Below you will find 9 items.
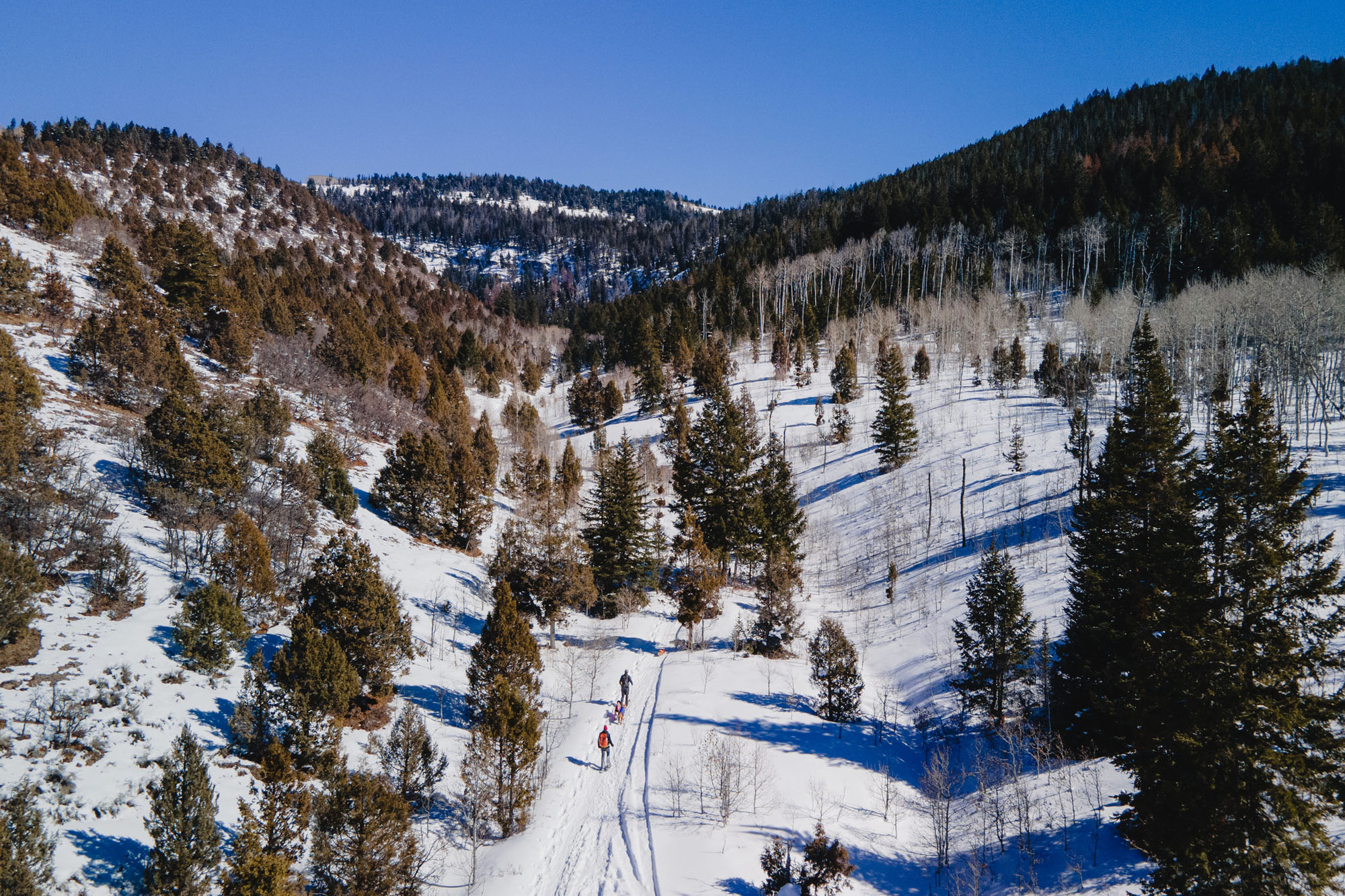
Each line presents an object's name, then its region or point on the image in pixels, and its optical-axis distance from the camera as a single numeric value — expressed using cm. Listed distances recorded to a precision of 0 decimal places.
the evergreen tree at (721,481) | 4094
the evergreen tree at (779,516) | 3956
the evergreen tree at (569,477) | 4934
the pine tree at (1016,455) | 4522
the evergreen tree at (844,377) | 6769
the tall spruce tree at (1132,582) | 1343
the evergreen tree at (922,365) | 6950
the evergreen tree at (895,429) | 5316
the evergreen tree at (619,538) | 3531
